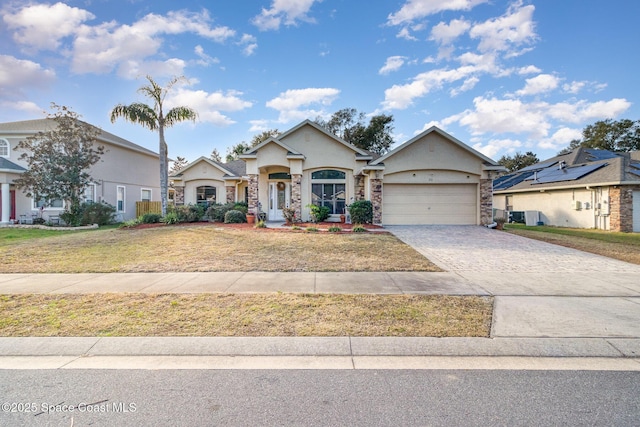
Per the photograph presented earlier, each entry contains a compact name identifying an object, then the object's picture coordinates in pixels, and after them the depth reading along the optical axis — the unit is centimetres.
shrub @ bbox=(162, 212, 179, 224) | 1841
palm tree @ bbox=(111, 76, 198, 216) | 1867
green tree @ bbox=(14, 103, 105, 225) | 1802
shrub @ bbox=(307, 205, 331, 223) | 1803
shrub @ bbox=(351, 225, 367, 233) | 1491
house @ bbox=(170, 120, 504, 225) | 1733
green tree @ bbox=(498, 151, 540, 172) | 5106
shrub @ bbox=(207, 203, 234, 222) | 1964
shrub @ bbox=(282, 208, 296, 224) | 1745
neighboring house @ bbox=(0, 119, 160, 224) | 2039
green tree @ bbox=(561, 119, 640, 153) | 4212
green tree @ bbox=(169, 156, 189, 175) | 6294
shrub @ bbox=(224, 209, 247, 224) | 1861
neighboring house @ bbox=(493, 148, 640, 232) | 1789
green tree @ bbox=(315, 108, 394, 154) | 3512
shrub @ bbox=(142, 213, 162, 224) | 1861
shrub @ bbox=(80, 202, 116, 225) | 1948
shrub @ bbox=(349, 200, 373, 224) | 1712
